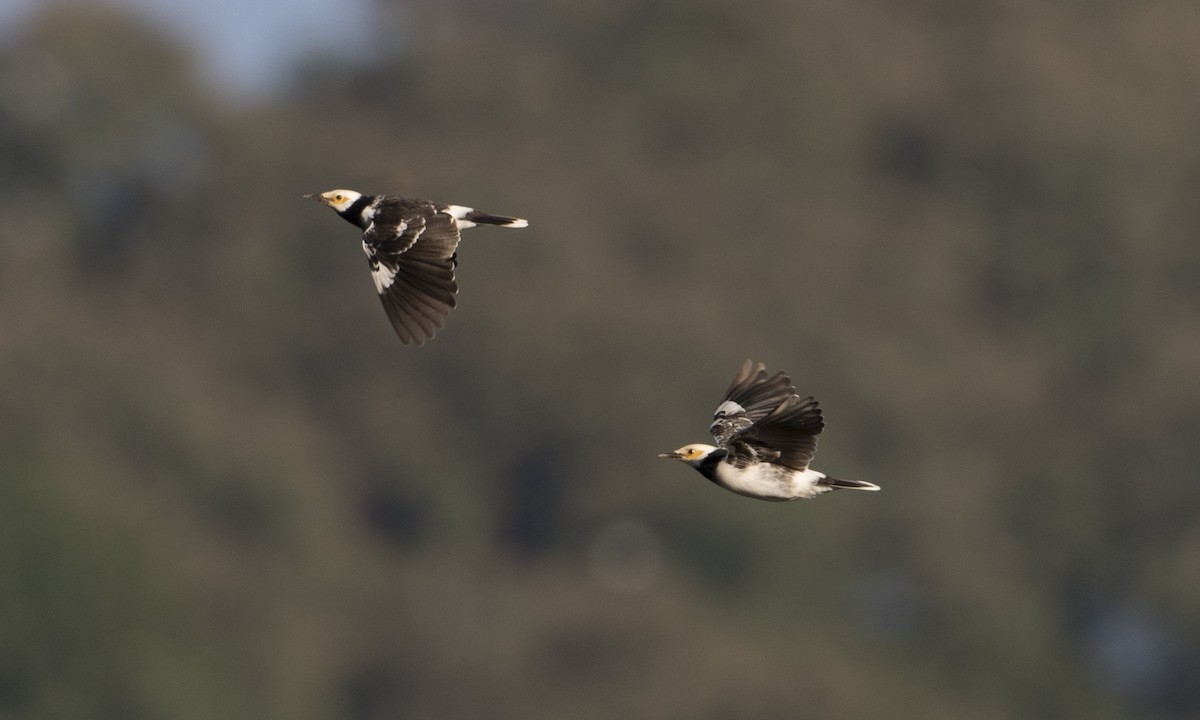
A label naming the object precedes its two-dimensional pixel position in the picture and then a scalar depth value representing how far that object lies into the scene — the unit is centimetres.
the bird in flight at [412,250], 2191
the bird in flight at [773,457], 2056
